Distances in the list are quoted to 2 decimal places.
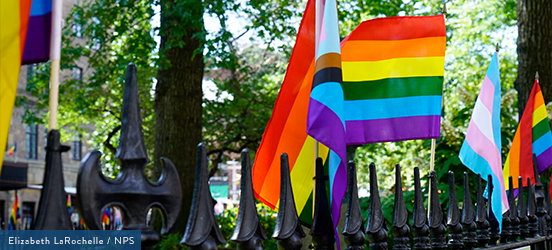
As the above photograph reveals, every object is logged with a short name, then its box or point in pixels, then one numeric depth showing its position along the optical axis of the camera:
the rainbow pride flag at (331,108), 2.86
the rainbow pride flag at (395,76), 4.04
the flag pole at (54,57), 1.61
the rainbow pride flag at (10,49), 1.69
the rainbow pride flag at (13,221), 21.53
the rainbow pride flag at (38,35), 2.05
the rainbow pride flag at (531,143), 5.28
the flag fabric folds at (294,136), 3.64
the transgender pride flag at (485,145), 4.33
